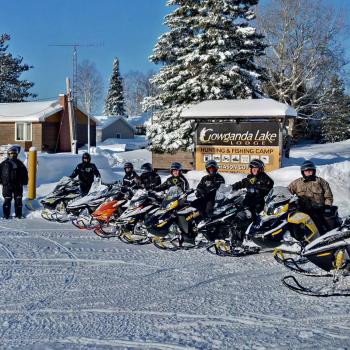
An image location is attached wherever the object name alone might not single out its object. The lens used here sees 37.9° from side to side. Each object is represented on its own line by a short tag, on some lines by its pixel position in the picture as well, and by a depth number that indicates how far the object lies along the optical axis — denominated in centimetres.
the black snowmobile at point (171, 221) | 823
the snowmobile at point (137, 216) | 877
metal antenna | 3175
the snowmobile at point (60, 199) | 1139
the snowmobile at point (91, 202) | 1002
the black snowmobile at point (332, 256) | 573
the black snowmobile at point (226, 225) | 770
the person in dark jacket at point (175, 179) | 943
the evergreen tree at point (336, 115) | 3706
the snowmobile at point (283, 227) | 689
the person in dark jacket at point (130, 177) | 1049
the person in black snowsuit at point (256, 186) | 854
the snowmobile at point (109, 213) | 945
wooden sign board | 1507
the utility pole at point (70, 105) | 2953
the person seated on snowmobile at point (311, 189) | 778
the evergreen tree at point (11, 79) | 4728
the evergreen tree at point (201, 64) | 2178
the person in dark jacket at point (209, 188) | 853
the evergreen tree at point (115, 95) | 6775
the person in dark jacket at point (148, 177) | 1035
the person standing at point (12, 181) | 1128
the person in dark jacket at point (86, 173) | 1218
